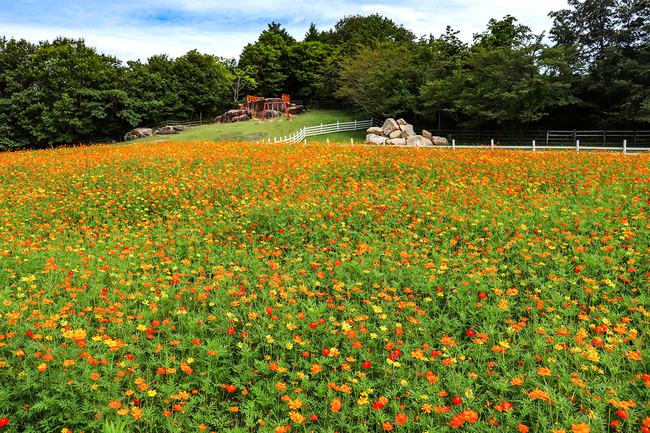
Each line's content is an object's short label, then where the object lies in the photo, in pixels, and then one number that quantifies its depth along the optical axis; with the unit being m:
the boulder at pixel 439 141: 28.73
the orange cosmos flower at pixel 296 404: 2.81
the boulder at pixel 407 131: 29.06
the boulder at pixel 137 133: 39.06
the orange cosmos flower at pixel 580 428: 2.41
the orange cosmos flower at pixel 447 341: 3.55
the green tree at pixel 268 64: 60.19
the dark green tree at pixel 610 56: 24.53
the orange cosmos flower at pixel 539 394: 2.75
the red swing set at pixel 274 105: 44.16
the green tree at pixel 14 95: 36.62
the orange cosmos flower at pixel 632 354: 3.21
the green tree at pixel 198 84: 48.84
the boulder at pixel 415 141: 25.73
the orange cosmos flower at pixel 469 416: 2.63
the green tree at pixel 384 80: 34.06
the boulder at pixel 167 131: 40.25
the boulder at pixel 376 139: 27.21
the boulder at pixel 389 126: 29.75
